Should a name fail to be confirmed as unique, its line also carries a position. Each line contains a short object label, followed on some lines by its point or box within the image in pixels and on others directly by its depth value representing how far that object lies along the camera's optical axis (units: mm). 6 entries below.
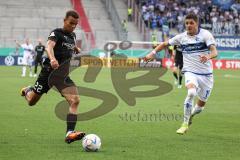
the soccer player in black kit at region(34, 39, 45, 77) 39219
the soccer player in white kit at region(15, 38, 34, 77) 40031
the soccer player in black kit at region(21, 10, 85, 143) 12148
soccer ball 10969
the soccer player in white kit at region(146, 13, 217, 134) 13812
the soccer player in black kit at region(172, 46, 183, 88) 30594
